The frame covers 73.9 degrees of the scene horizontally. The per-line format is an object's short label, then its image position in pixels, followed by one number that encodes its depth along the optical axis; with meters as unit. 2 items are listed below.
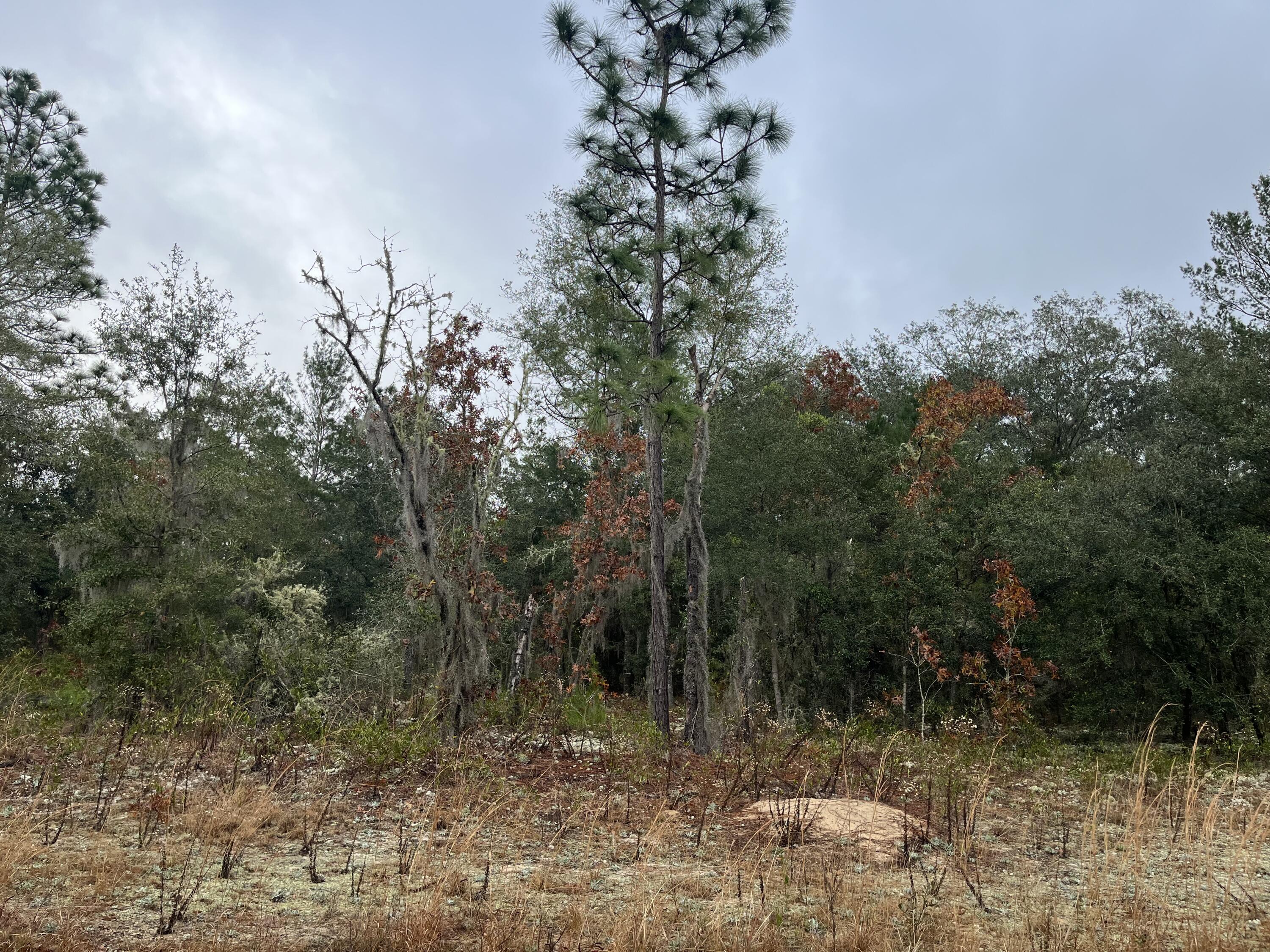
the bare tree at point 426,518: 8.23
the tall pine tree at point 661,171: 9.84
